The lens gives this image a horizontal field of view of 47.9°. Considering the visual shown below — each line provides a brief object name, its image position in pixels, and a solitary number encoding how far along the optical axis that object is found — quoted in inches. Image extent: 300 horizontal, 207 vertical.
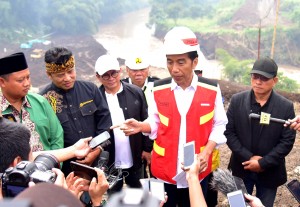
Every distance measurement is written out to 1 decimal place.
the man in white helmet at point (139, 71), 162.4
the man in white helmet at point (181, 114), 102.6
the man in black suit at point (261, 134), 119.6
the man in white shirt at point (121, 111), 134.8
